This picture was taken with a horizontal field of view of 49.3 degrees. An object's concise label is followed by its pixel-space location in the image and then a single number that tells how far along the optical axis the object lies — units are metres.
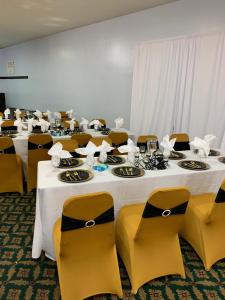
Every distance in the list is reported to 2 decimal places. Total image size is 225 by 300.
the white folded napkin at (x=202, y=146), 2.74
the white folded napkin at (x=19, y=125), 4.29
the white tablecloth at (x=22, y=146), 3.79
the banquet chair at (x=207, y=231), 2.16
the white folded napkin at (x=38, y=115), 5.46
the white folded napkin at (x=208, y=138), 2.86
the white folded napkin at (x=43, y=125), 4.43
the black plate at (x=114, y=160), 2.61
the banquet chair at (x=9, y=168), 3.30
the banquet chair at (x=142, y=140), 3.68
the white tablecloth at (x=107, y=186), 2.05
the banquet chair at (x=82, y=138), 3.86
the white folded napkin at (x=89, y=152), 2.44
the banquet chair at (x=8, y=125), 4.89
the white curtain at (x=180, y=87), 3.98
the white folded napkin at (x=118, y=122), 4.58
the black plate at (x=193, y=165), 2.53
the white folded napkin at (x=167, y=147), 2.61
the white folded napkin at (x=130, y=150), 2.58
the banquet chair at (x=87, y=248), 1.59
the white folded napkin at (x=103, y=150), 2.58
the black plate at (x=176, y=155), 2.86
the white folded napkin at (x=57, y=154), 2.40
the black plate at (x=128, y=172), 2.28
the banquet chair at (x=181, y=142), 3.76
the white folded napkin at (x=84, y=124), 4.77
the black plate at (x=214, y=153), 3.05
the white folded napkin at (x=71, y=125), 4.64
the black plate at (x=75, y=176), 2.12
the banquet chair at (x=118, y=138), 4.10
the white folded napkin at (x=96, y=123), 4.68
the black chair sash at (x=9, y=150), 3.29
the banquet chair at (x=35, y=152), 3.51
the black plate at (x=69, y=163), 2.48
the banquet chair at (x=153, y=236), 1.73
